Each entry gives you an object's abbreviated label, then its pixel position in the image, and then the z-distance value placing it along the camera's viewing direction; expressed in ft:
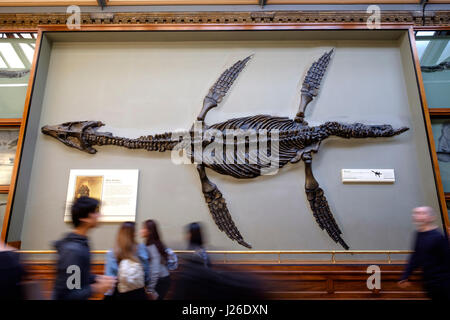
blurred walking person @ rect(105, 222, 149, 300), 6.67
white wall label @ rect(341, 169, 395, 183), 14.93
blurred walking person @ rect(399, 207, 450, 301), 7.30
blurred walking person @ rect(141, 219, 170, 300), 7.41
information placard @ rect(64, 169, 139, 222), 14.55
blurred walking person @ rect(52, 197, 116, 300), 5.38
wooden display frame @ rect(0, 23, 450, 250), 15.99
